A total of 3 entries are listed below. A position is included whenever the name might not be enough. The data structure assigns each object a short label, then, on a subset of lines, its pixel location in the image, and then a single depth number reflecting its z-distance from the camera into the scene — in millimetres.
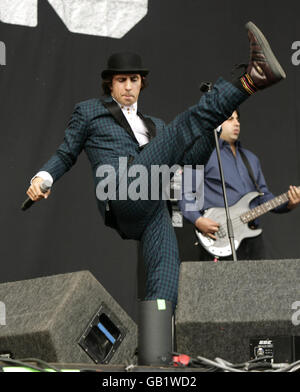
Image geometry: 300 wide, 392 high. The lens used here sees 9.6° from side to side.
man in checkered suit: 8107
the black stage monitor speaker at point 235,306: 7576
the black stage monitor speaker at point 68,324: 7824
